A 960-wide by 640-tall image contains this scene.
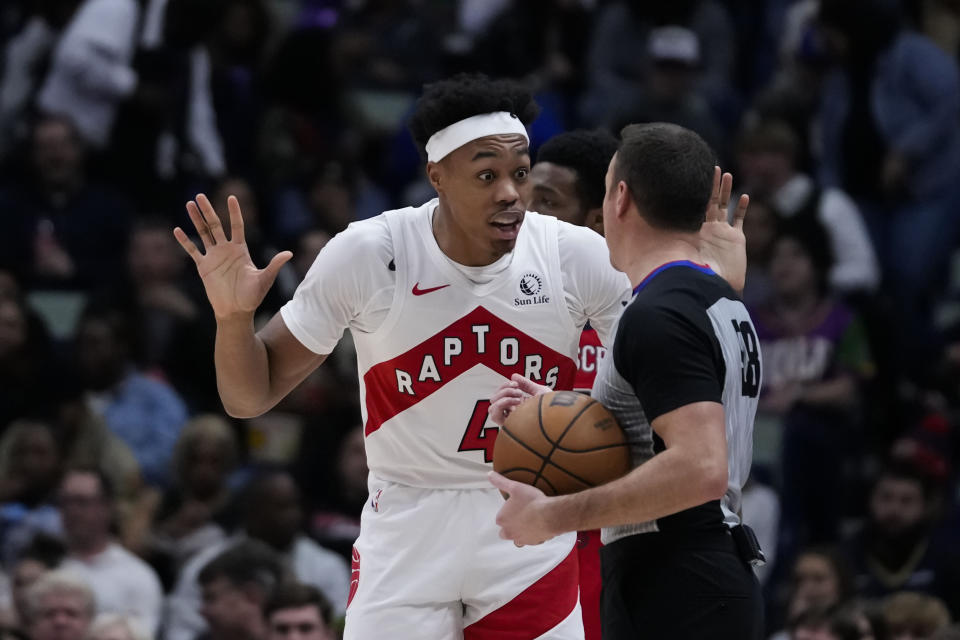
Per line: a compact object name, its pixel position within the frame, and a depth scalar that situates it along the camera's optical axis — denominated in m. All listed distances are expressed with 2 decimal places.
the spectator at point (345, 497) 20.47
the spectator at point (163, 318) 22.20
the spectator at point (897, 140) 24.39
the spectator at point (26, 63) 24.84
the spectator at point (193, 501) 20.06
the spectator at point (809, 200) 22.73
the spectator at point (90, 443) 20.67
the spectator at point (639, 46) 26.36
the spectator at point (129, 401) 21.42
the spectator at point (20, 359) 21.08
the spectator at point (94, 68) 23.95
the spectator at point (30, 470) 20.09
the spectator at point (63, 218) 23.33
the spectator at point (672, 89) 24.20
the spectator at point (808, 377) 20.97
